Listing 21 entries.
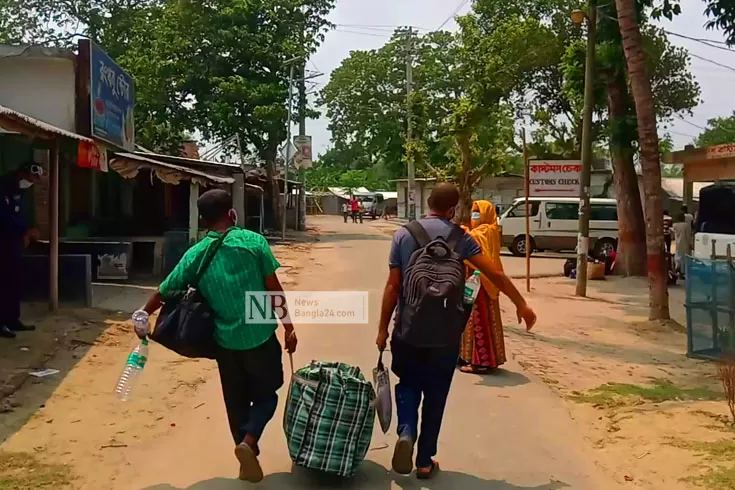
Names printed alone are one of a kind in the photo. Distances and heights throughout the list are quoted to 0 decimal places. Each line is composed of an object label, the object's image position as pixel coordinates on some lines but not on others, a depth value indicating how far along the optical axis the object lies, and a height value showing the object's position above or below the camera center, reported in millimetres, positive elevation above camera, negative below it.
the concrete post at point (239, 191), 25609 +1106
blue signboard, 14836 +2365
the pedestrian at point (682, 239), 17812 -176
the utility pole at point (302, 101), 34031 +5150
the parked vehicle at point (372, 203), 62344 +2026
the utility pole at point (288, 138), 32000 +3531
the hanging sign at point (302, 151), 34562 +3148
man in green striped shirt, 4715 -477
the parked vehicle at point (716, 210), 15600 +389
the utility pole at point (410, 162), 40188 +3057
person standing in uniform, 9172 -248
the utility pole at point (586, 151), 15336 +1436
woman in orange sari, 7934 -908
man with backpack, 4789 -476
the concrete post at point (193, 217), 16780 +207
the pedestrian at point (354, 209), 53906 +1241
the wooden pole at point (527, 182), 15469 +864
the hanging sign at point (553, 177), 15602 +963
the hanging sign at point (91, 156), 11172 +961
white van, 25844 +149
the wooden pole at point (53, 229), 10914 -33
